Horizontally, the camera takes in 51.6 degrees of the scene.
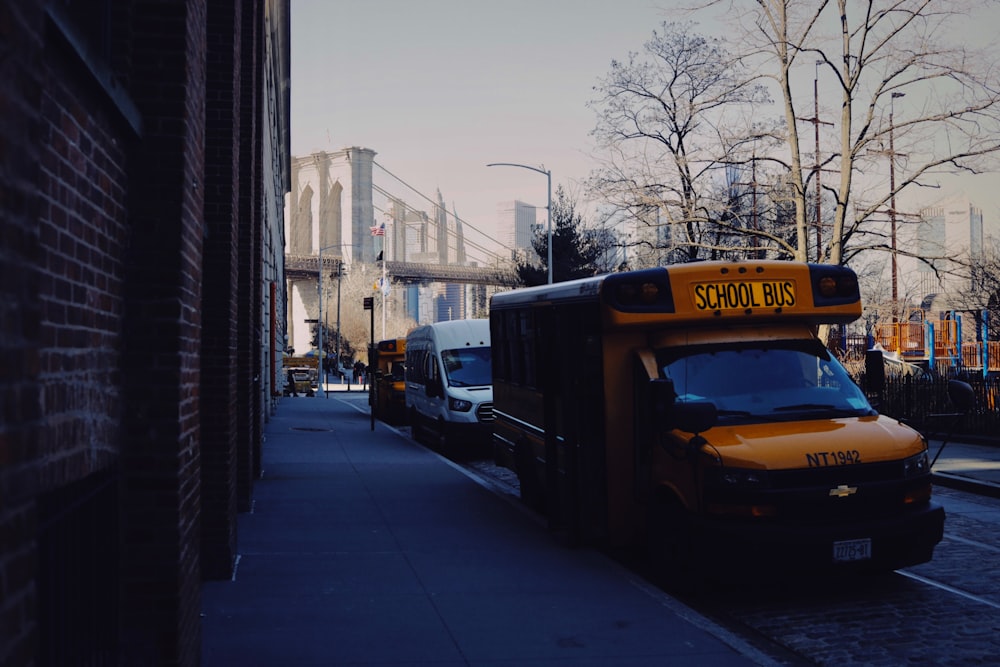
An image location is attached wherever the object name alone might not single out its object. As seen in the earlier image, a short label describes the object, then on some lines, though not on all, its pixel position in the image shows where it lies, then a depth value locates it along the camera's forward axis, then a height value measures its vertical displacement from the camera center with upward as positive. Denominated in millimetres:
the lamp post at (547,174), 40256 +8061
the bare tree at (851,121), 23797 +5857
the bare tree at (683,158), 26641 +5624
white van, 19688 -155
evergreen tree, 50281 +6221
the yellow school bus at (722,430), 7602 -461
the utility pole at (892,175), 24312 +5058
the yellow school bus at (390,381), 30141 -61
